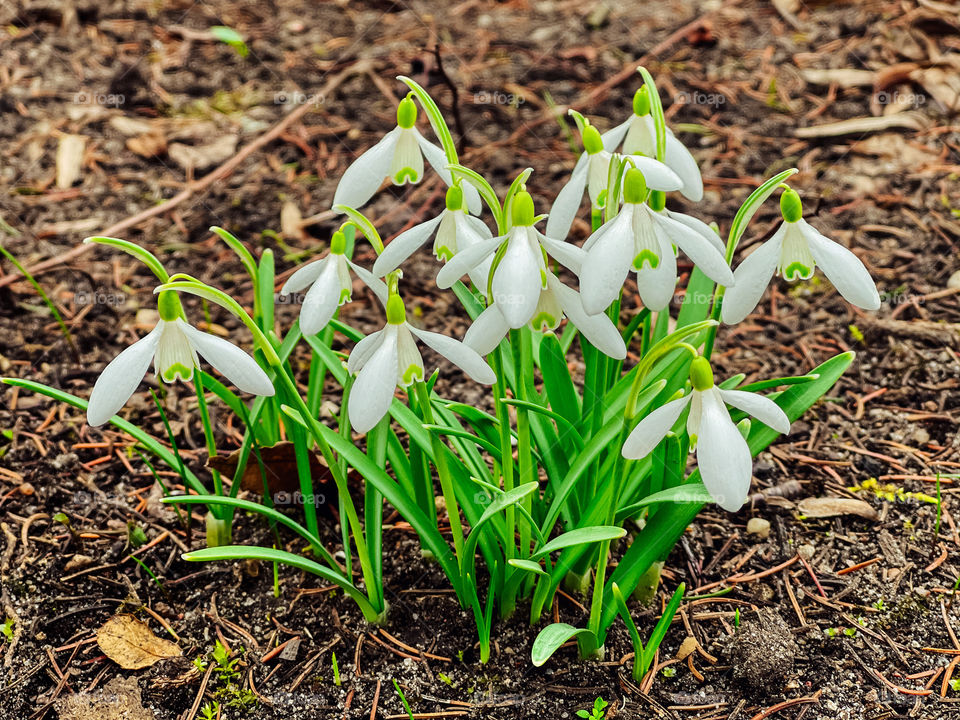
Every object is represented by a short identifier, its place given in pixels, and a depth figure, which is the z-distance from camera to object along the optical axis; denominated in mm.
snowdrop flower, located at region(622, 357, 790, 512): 462
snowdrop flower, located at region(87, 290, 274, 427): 474
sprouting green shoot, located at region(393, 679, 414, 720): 511
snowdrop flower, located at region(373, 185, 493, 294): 482
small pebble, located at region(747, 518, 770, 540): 569
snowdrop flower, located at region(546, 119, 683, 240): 500
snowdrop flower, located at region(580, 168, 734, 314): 464
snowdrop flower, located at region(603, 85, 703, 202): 512
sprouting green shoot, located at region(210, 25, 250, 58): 941
